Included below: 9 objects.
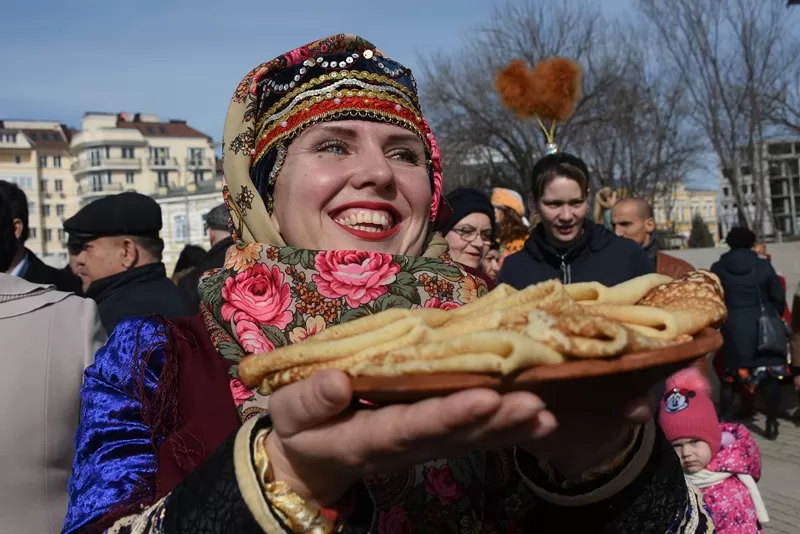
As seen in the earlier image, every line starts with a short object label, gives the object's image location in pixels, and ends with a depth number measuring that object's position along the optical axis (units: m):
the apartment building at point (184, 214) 74.00
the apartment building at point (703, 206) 84.49
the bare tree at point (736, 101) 20.88
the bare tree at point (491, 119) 22.16
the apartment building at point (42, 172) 92.06
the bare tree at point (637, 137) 22.41
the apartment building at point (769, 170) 23.28
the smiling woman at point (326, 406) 1.06
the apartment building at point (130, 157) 94.12
